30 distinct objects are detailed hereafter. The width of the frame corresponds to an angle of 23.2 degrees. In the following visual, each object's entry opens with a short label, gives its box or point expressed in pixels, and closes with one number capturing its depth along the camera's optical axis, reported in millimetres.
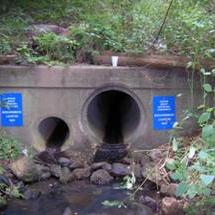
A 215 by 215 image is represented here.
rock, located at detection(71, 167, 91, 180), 5242
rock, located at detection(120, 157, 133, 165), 5492
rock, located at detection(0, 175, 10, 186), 4719
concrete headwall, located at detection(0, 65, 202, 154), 5539
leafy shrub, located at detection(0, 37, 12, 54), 5696
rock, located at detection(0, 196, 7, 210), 4509
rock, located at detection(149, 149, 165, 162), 5359
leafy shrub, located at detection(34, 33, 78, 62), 5719
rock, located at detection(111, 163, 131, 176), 5266
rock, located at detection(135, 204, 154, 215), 4488
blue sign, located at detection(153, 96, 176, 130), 5637
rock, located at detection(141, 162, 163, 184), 4926
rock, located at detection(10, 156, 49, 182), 5031
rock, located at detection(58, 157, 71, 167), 5414
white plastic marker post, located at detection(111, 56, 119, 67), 5645
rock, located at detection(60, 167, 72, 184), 5176
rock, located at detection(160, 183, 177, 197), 4662
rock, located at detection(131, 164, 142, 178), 5239
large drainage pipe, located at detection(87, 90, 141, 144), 6305
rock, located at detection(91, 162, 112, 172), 5336
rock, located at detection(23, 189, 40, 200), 4805
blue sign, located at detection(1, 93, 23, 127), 5590
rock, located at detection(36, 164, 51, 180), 5172
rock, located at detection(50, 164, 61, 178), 5234
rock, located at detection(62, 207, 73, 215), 4543
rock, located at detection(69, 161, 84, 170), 5379
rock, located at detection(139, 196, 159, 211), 4579
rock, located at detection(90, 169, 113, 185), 5176
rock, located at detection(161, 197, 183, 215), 4352
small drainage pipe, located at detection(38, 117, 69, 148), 5918
